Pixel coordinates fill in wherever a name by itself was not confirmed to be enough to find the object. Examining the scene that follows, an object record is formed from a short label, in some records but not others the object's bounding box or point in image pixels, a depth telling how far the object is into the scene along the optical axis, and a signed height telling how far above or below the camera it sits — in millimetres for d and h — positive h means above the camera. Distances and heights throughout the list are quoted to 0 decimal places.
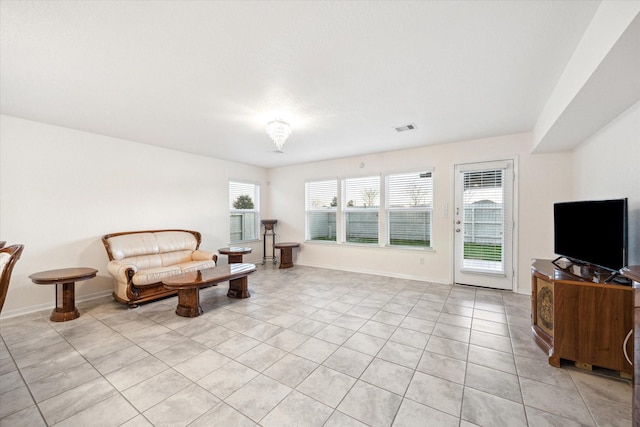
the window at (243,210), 6032 +45
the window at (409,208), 4758 +90
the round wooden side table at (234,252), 5016 -808
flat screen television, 1966 -169
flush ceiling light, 3227 +1060
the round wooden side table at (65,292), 2990 -982
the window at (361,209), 5352 +77
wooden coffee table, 3076 -874
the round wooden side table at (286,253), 5855 -964
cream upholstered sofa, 3438 -765
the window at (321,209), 5932 +80
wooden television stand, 1887 -854
